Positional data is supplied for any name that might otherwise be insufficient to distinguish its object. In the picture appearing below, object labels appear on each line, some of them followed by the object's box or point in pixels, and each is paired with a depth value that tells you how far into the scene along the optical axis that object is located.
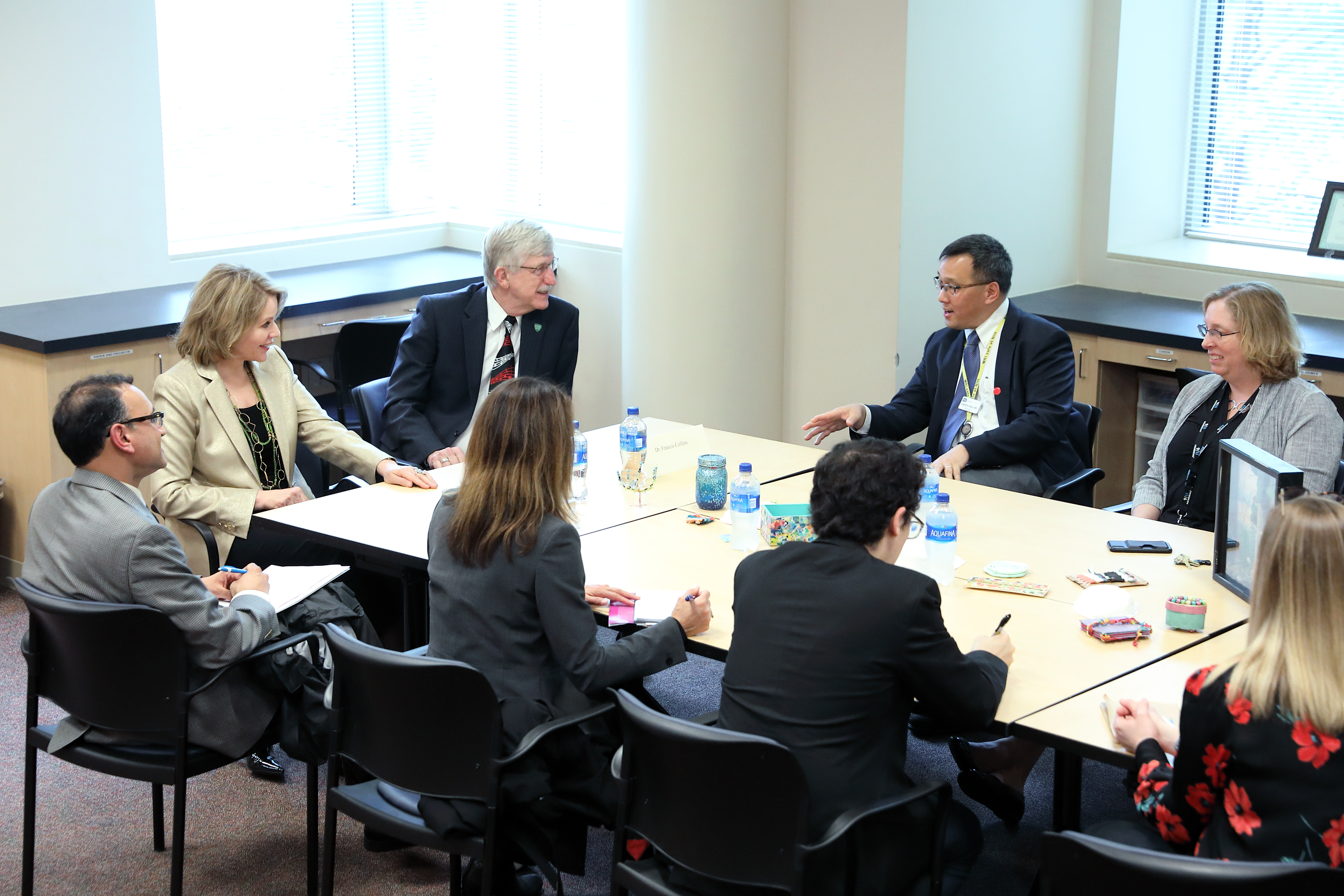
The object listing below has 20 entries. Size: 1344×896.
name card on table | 3.97
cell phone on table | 3.29
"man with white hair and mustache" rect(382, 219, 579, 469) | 4.60
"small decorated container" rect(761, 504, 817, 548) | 3.31
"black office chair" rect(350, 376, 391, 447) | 4.65
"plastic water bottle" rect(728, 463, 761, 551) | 3.36
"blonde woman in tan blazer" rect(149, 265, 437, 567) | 3.87
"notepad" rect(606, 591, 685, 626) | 2.92
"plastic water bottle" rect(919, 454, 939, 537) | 3.52
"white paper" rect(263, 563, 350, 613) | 3.19
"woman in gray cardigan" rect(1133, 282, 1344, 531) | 3.57
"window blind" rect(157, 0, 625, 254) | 6.17
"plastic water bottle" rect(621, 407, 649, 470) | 3.81
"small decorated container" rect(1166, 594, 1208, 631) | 2.79
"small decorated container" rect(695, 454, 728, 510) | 3.68
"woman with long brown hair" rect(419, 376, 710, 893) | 2.65
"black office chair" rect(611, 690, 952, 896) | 2.19
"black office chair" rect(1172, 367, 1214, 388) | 4.19
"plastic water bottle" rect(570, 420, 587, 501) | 3.83
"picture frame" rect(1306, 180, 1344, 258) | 5.30
